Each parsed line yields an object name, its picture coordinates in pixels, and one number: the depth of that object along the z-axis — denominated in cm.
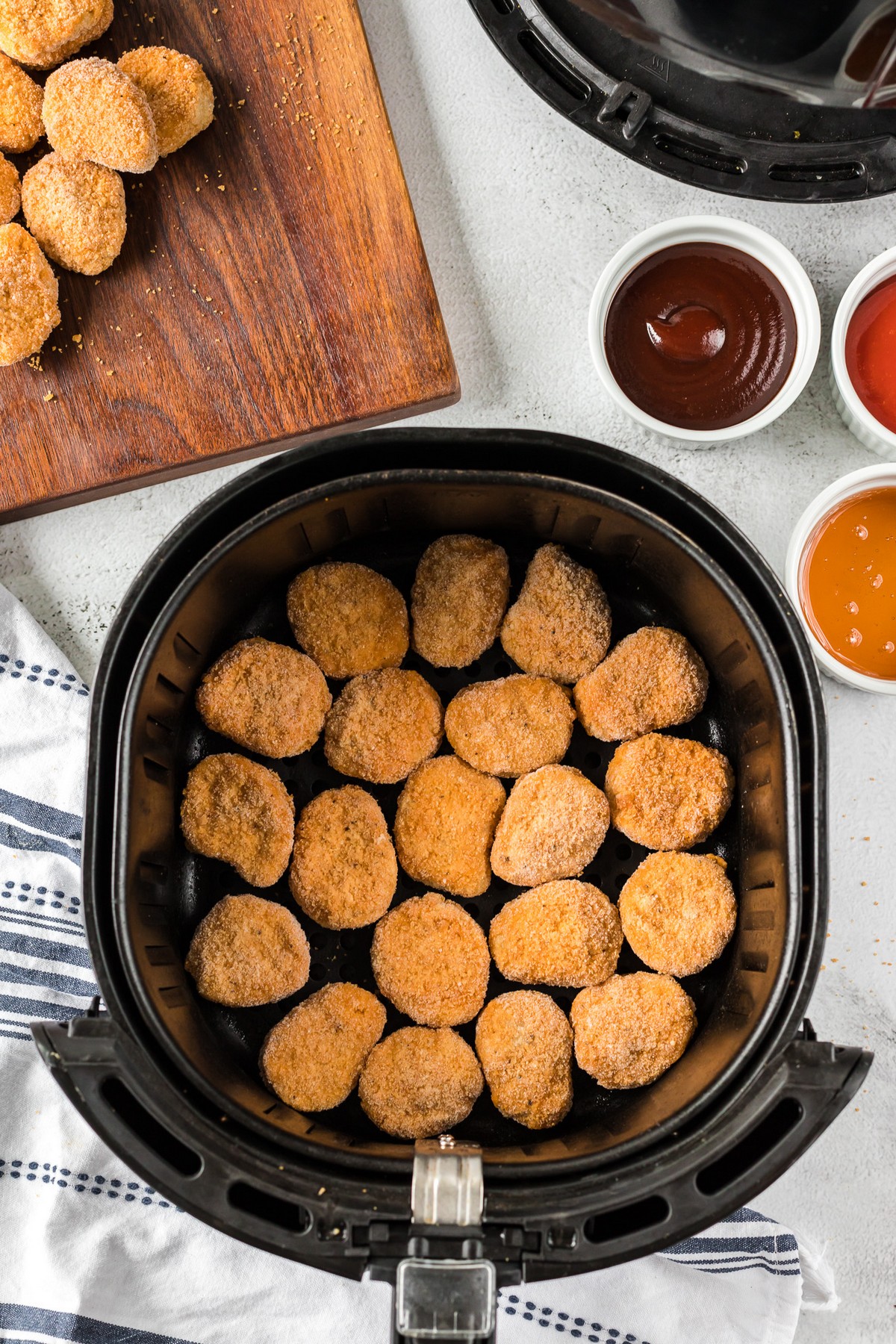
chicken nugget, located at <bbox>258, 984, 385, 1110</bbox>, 99
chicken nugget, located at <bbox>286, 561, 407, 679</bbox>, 104
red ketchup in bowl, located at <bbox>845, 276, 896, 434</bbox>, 110
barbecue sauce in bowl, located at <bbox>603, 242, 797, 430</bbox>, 110
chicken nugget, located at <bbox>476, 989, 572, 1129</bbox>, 99
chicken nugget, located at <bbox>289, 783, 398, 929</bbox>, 102
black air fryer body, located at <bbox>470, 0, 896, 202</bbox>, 108
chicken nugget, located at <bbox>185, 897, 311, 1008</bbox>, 99
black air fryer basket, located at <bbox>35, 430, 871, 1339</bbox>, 78
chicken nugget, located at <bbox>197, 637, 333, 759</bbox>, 102
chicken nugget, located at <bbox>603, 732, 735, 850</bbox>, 101
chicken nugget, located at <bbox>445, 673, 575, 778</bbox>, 103
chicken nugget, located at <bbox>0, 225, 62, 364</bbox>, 106
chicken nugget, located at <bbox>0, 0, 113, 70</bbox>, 105
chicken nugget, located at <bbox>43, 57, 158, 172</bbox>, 104
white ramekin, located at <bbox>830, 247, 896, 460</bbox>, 108
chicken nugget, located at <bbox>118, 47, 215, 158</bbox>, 107
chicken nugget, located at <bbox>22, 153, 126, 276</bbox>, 107
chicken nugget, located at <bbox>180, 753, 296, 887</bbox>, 100
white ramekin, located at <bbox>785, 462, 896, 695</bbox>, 106
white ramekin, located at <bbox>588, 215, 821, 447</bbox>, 107
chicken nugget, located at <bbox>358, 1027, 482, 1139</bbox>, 98
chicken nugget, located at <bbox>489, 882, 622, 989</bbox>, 101
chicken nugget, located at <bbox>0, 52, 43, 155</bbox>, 108
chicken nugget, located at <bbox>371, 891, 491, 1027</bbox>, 101
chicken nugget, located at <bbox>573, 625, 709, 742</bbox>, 102
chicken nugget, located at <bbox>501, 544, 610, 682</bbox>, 103
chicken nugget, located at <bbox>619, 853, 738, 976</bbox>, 100
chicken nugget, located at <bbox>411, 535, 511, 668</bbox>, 104
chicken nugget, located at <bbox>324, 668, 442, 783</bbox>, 104
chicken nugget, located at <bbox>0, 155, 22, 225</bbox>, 109
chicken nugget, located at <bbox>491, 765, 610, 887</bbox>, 101
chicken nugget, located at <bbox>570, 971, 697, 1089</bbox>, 98
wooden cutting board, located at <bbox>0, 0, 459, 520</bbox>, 111
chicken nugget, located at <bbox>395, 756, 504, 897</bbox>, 103
